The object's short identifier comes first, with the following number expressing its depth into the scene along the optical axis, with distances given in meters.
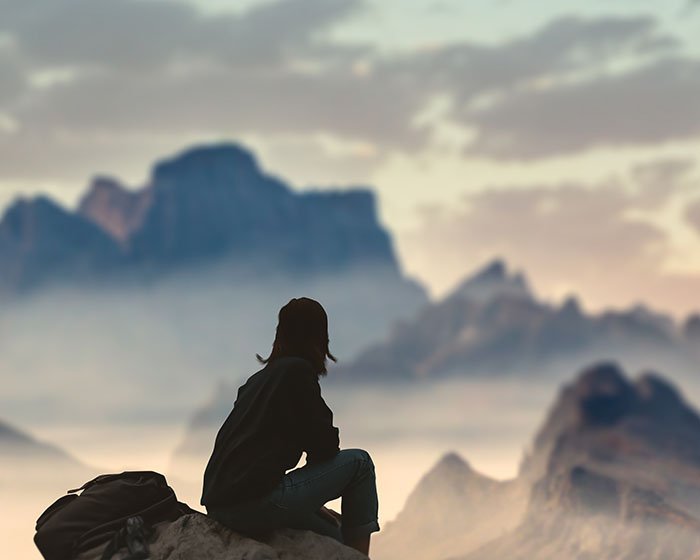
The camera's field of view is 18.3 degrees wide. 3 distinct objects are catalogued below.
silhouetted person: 13.02
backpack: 14.12
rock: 13.45
